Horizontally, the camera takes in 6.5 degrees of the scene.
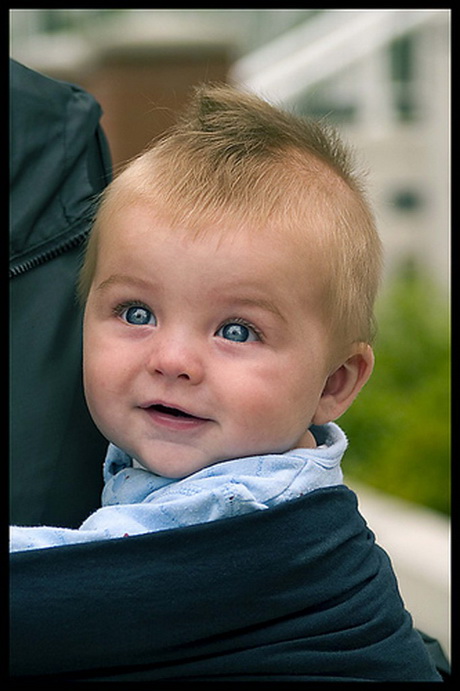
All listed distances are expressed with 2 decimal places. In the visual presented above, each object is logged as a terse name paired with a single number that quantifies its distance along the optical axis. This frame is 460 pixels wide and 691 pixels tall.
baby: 1.67
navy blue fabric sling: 1.62
